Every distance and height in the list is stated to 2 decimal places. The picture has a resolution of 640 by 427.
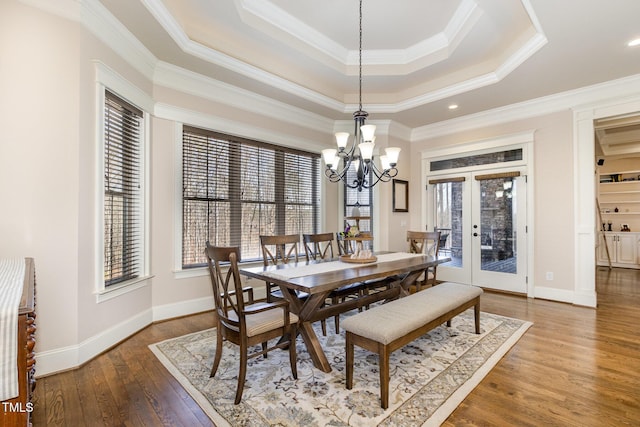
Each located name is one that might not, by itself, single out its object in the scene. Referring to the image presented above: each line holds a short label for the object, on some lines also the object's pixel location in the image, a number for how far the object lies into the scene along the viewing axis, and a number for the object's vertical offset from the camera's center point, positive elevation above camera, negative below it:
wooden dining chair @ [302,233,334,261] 3.55 -0.28
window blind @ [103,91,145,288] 2.79 +0.24
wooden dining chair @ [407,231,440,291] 3.66 -0.41
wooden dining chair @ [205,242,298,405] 1.93 -0.74
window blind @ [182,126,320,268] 3.66 +0.33
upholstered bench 1.91 -0.76
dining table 2.25 -0.49
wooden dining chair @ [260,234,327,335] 3.10 -0.32
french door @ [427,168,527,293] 4.58 -0.16
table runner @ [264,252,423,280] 2.43 -0.48
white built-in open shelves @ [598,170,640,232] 6.99 +0.37
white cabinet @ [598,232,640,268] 6.66 -0.78
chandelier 2.79 +0.60
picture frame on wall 5.37 +0.37
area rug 1.79 -1.20
